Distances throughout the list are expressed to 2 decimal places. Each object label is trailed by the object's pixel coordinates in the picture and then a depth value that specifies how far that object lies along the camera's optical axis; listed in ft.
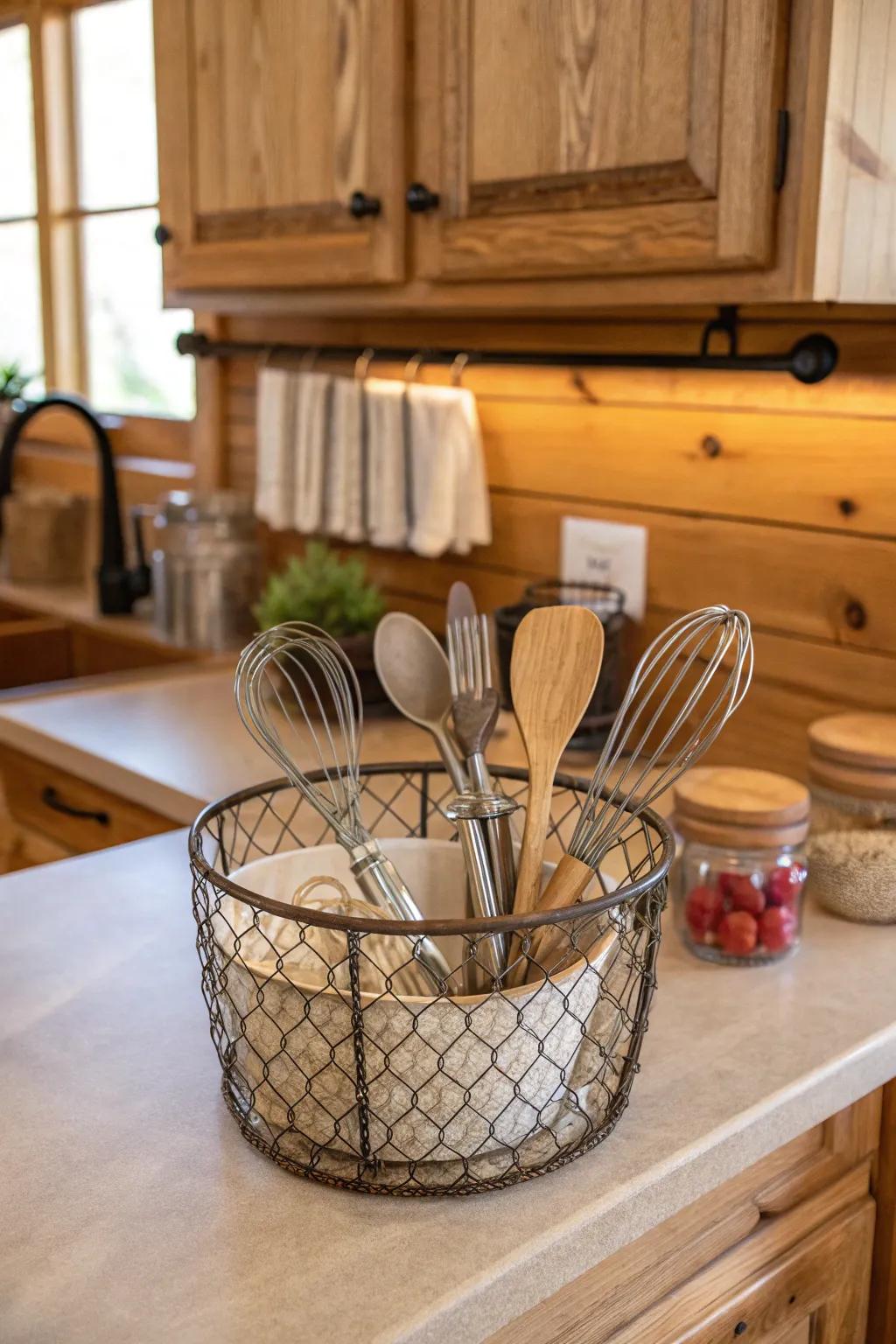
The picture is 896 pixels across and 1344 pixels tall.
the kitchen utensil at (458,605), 2.88
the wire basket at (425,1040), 2.24
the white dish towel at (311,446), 6.12
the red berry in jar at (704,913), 3.35
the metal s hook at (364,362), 6.10
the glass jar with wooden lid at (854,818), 3.55
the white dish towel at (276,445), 6.30
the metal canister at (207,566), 6.70
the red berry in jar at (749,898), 3.33
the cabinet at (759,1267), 2.58
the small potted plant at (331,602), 5.57
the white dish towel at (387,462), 5.82
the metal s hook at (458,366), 5.64
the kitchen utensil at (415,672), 2.95
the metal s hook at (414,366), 5.88
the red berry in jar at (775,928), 3.31
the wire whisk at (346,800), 2.47
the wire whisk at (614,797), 2.34
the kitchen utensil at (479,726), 2.54
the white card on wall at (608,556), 5.27
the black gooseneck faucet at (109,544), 7.34
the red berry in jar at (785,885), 3.36
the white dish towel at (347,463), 5.99
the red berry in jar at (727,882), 3.39
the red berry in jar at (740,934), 3.29
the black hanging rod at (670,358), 4.41
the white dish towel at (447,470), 5.64
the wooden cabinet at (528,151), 3.49
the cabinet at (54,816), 5.07
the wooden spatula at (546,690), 2.52
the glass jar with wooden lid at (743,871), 3.32
